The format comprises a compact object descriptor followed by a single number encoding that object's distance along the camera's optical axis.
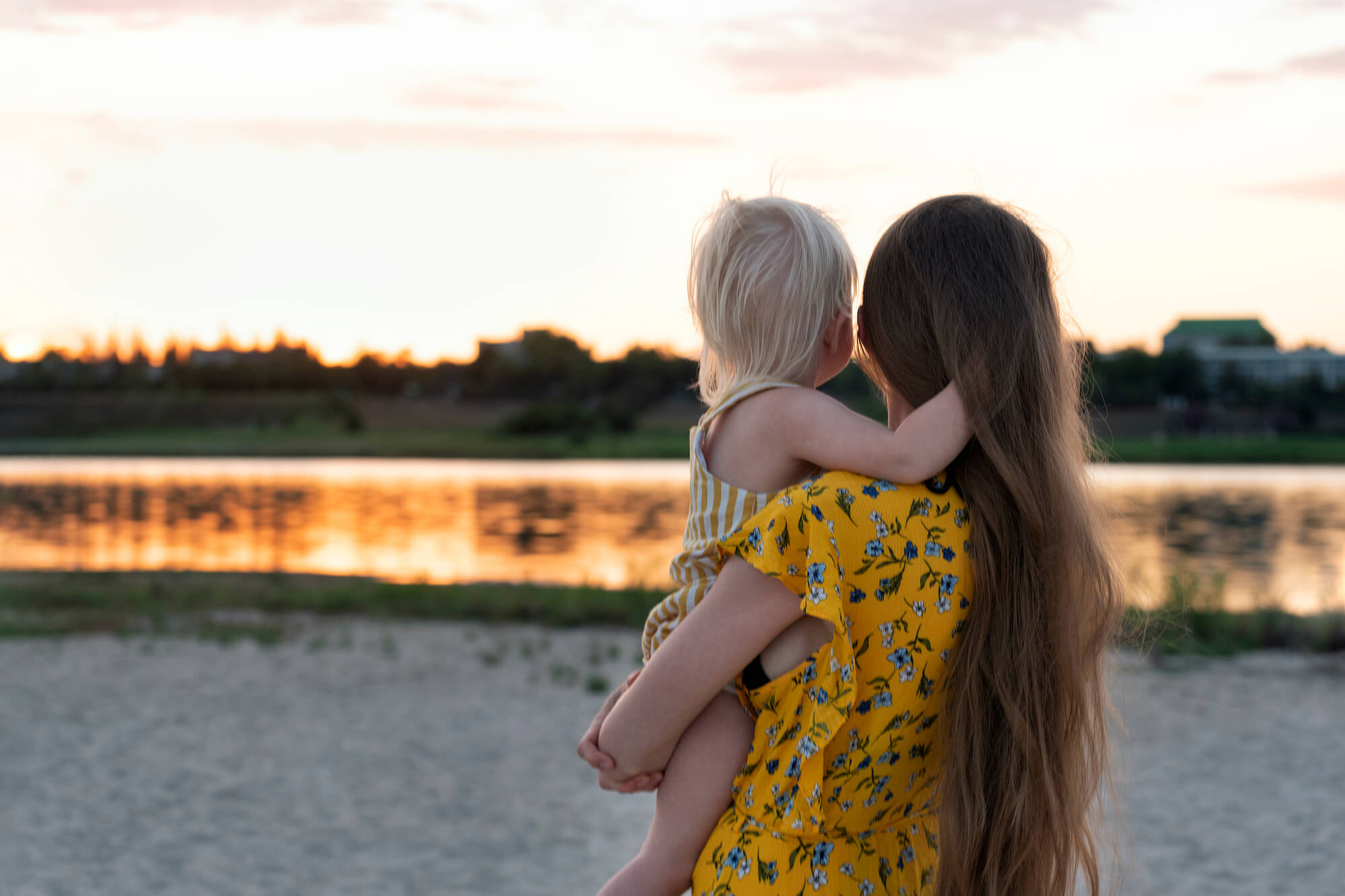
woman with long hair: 1.38
